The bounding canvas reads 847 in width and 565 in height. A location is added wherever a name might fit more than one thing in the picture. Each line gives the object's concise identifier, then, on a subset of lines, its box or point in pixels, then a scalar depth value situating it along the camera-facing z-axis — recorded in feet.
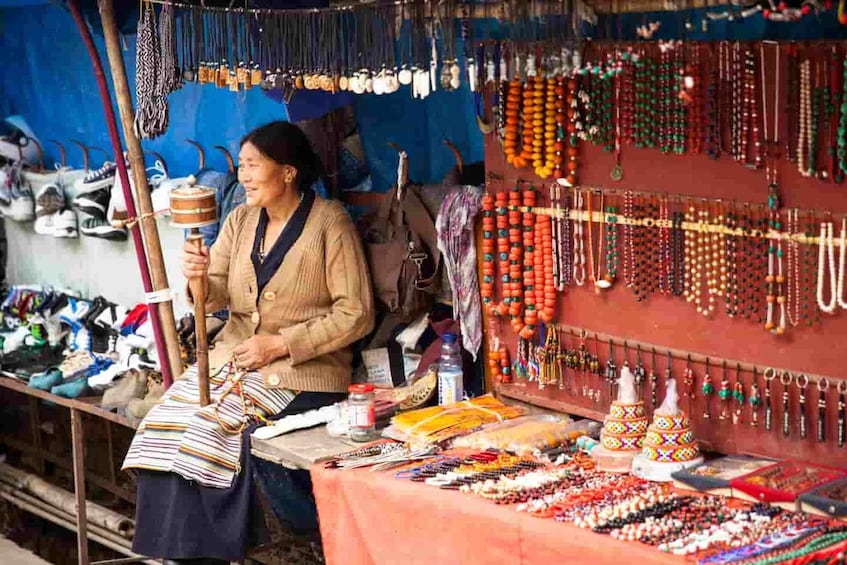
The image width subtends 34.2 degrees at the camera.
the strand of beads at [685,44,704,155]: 13.48
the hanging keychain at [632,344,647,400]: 14.65
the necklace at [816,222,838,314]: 12.70
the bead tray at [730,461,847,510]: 12.58
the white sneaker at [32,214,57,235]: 25.38
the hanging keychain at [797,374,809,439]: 13.23
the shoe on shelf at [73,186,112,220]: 23.98
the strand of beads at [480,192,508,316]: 15.96
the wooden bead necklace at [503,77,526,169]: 15.33
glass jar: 15.96
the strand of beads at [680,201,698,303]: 13.84
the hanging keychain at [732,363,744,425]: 13.74
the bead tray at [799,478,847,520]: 12.10
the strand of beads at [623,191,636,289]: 14.44
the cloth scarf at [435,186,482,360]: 16.66
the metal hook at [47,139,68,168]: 25.92
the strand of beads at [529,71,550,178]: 15.05
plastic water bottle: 16.83
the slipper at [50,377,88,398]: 21.80
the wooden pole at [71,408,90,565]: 21.33
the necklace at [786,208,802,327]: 12.98
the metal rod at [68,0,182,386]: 18.43
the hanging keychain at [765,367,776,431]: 13.51
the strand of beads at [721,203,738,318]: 13.47
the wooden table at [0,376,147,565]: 21.30
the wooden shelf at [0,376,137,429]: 20.51
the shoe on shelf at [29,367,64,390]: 22.53
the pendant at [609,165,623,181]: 14.53
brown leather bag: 17.65
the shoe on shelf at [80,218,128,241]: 23.90
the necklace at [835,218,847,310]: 12.57
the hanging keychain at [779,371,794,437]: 13.35
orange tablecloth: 12.43
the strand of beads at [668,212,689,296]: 13.96
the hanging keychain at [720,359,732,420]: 13.83
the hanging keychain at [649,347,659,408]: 14.56
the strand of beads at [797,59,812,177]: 12.60
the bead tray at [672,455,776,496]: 13.06
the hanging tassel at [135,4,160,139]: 17.10
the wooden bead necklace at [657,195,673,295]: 14.06
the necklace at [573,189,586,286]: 15.05
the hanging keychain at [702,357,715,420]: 14.01
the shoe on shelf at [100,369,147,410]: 20.86
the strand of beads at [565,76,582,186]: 14.73
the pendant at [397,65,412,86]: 14.75
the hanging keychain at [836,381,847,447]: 12.92
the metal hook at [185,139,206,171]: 22.35
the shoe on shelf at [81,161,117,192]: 23.79
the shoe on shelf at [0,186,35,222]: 25.90
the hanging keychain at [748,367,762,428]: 13.60
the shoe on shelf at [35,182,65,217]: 25.18
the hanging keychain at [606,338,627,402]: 15.01
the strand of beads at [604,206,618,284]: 14.66
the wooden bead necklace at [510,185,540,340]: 15.53
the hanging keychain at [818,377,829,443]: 13.07
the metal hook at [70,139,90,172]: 25.16
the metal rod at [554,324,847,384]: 13.34
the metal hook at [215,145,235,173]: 21.29
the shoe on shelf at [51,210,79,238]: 25.12
